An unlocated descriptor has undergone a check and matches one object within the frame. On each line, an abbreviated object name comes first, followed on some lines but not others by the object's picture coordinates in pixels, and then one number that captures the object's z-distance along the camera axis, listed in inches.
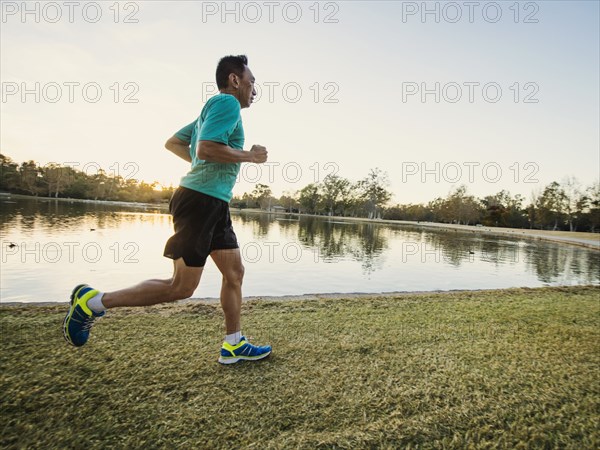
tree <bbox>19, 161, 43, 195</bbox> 2997.0
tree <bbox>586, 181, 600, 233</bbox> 2159.2
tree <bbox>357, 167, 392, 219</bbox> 3595.0
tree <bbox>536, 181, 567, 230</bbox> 2398.3
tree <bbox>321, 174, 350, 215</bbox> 3794.3
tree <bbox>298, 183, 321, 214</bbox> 3961.6
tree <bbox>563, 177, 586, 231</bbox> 2346.2
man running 74.7
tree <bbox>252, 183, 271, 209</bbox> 4788.1
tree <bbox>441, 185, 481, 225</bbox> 2869.1
